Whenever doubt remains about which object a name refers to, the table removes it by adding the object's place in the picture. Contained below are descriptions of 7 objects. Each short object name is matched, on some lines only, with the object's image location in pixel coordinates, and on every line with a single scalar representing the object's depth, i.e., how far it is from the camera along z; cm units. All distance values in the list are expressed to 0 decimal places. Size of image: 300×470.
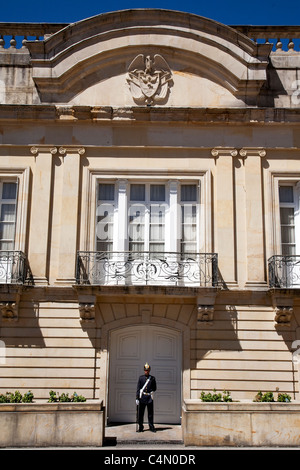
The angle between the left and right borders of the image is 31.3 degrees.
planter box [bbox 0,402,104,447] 1152
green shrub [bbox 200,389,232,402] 1265
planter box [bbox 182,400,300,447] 1164
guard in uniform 1324
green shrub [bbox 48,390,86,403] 1270
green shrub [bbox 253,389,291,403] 1283
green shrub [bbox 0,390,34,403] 1250
